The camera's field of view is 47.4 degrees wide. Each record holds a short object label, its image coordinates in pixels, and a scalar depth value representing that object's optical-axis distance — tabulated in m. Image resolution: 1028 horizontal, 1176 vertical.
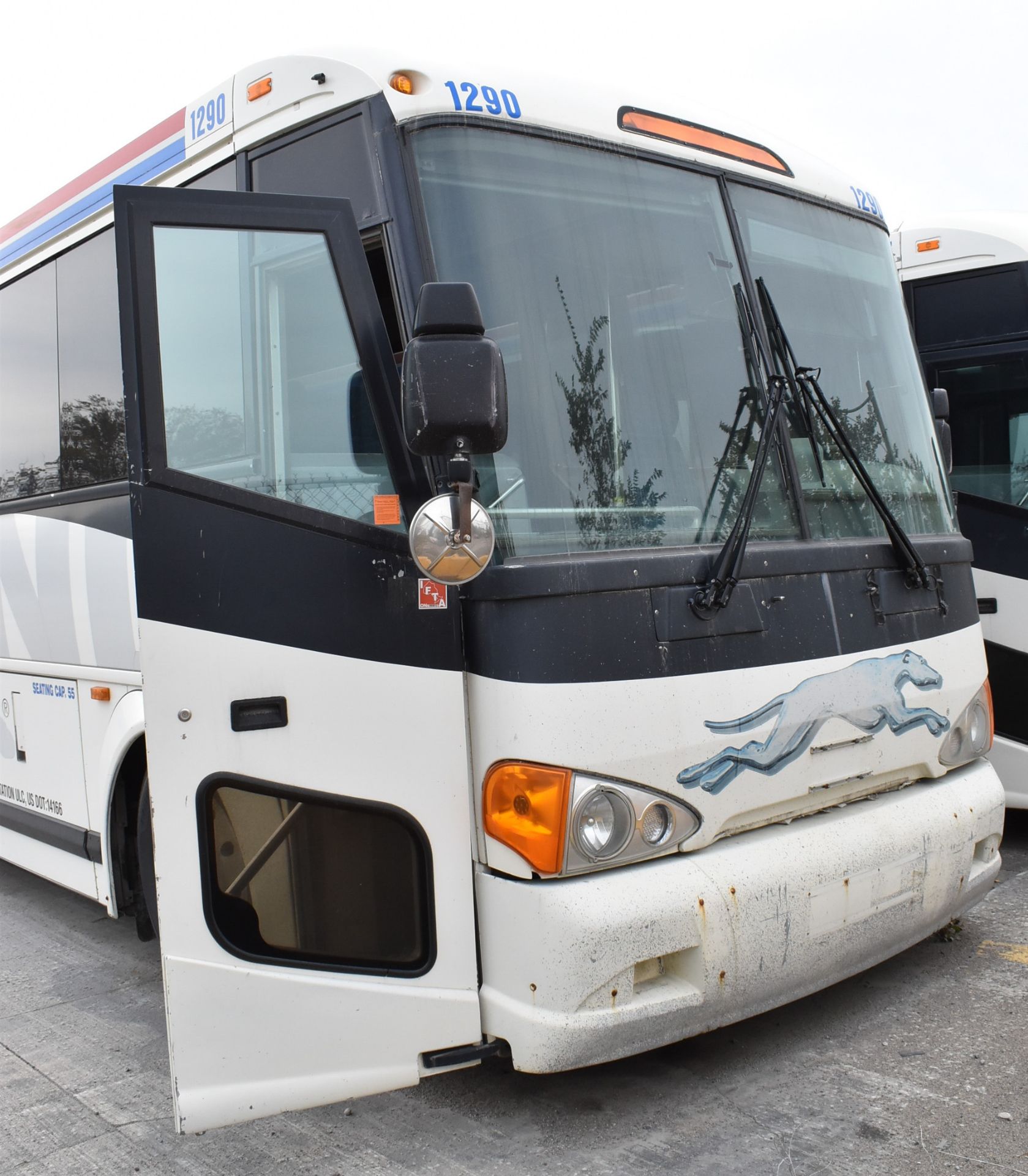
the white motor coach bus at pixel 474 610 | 3.07
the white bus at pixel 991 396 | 5.96
